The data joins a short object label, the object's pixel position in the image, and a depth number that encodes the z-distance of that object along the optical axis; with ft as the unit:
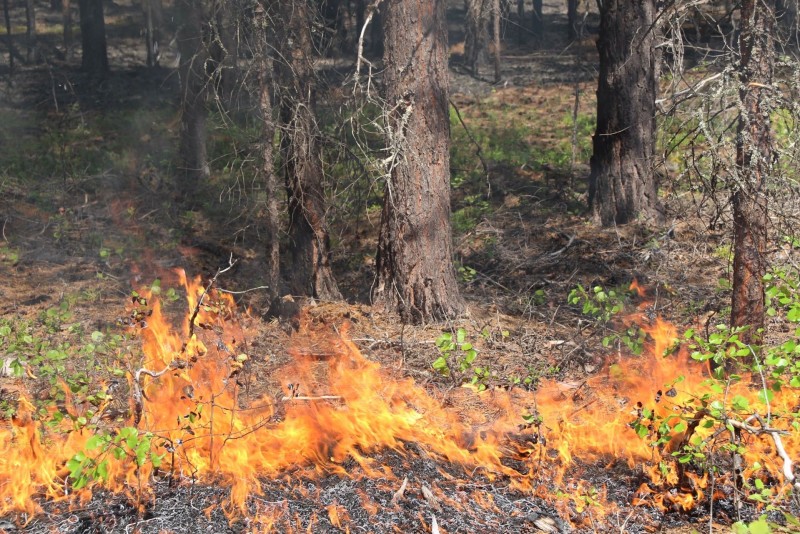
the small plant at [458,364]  21.47
